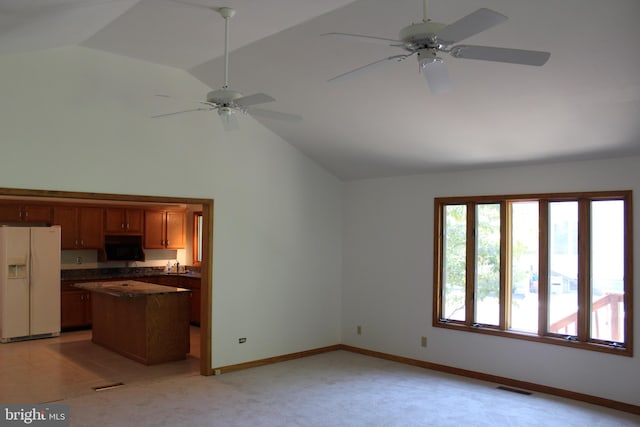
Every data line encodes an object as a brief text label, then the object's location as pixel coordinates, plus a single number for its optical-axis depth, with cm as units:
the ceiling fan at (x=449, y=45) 237
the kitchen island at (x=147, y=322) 645
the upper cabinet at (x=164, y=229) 974
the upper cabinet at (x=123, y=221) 920
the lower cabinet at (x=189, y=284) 894
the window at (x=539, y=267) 516
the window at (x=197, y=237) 1003
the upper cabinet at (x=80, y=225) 867
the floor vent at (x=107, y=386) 538
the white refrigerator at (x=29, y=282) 768
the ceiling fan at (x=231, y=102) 375
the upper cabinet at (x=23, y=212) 813
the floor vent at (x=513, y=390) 540
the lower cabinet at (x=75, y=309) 839
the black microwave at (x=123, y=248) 925
